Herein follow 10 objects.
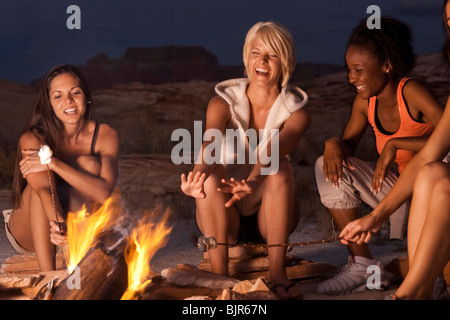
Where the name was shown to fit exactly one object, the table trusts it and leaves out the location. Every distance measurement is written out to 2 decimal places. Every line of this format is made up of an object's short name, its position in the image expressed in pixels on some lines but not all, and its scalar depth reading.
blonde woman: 4.14
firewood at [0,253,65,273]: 4.71
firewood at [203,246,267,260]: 4.58
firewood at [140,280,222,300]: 3.92
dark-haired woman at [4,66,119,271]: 4.40
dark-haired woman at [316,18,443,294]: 4.33
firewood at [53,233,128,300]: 3.61
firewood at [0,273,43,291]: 4.12
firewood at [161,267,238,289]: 4.03
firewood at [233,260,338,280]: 4.46
